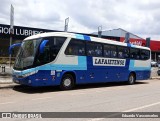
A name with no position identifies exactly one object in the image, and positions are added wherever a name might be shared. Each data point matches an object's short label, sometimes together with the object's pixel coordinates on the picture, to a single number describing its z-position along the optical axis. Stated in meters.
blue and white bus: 14.63
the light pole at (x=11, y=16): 23.85
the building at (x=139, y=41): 56.02
